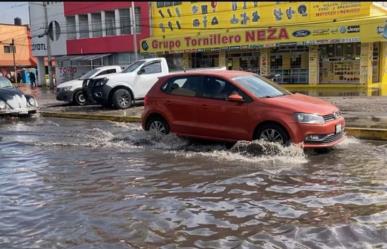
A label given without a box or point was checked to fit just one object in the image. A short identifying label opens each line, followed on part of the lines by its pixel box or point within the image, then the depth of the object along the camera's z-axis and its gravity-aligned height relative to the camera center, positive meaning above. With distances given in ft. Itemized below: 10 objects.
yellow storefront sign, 92.12 +7.58
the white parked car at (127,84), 59.26 -0.80
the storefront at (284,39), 97.76 +7.01
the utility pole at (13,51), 205.08 +12.19
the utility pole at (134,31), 126.62 +11.27
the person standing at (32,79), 168.26 +0.04
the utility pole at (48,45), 153.28 +10.00
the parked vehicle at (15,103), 55.72 -2.57
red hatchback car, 28.91 -2.27
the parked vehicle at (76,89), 70.79 -1.53
